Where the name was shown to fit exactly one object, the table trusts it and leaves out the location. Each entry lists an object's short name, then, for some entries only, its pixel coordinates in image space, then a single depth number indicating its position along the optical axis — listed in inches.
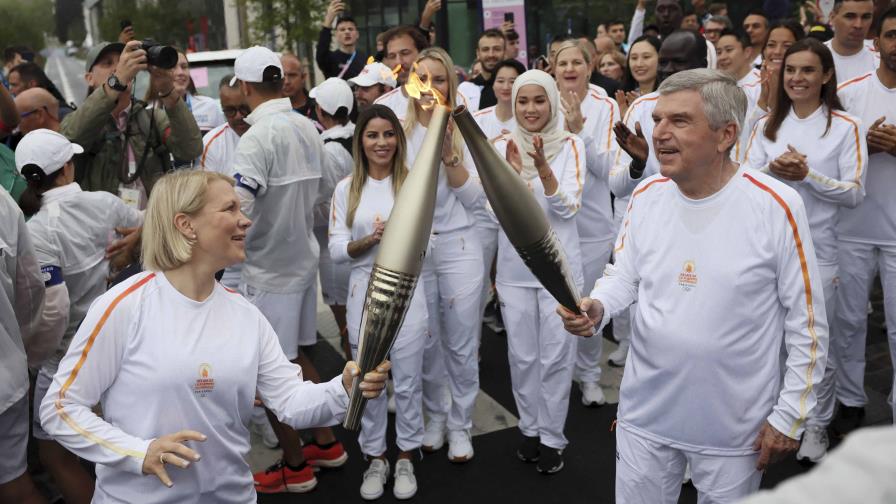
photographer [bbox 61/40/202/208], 180.5
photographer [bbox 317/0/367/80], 328.8
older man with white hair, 113.1
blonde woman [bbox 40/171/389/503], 106.7
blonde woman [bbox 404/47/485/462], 192.1
